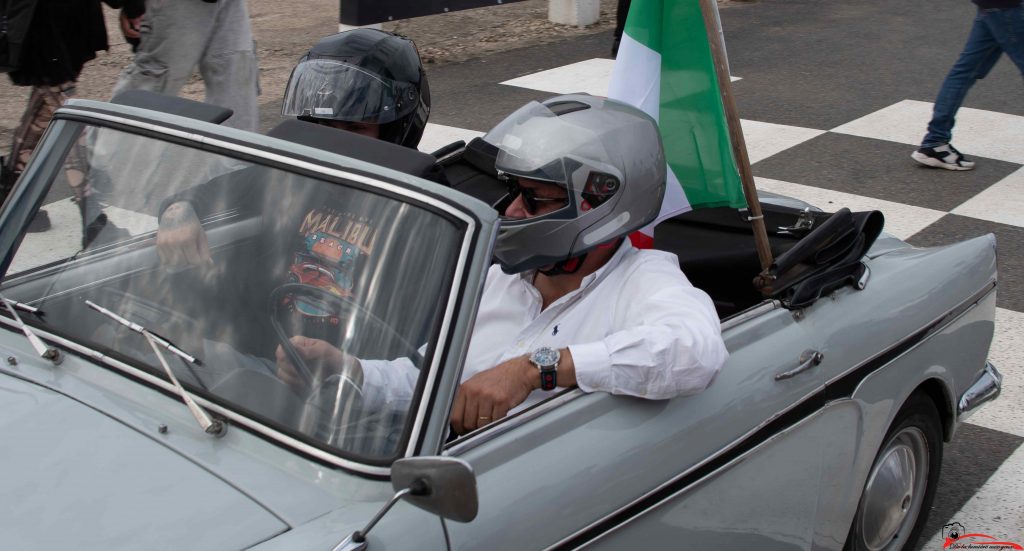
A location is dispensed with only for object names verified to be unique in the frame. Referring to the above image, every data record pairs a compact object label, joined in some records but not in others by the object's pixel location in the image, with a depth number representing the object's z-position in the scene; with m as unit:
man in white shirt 2.33
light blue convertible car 1.95
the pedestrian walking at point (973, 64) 6.50
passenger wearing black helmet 3.37
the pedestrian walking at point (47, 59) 5.34
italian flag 2.99
